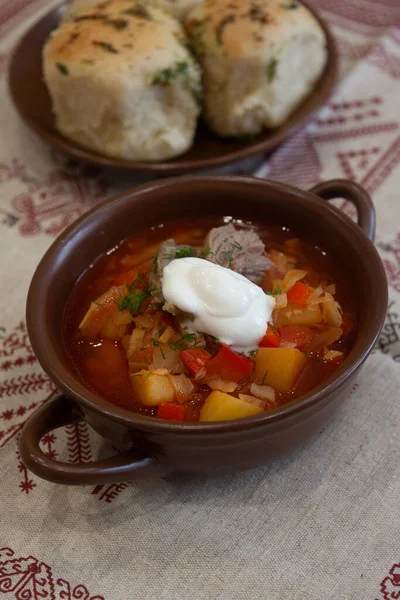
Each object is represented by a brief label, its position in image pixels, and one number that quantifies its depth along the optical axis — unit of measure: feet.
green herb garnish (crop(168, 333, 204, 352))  1.83
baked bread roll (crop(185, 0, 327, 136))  2.25
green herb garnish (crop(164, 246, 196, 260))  1.89
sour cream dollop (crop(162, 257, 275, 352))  1.82
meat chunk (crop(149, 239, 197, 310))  1.87
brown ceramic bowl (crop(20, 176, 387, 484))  1.74
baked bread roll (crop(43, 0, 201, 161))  2.20
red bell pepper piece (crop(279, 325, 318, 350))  1.85
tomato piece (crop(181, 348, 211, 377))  1.82
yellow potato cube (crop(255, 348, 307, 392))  1.82
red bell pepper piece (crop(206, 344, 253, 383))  1.82
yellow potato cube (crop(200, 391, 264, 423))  1.78
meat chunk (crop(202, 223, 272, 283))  1.90
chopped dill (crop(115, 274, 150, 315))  1.87
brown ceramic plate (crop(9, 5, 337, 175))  2.21
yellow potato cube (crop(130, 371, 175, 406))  1.81
